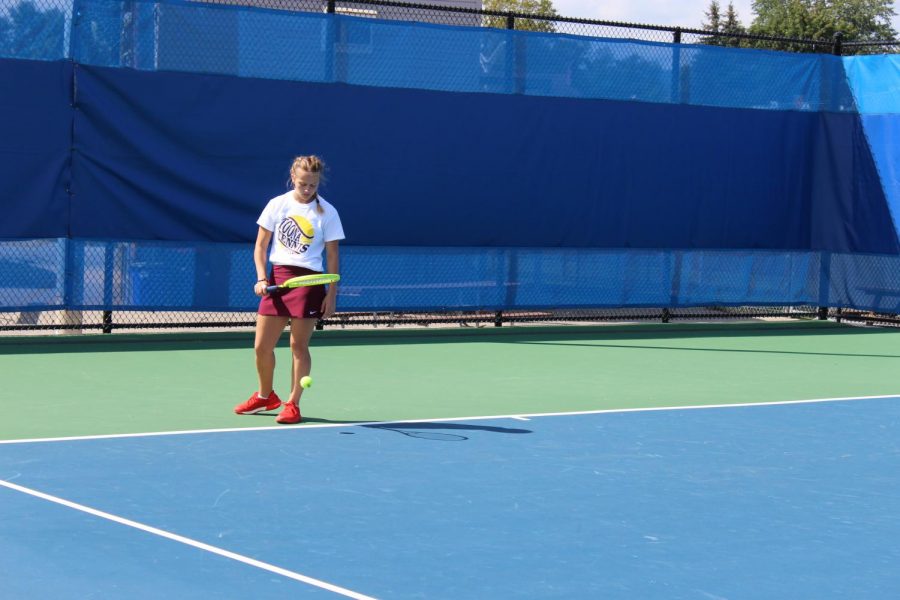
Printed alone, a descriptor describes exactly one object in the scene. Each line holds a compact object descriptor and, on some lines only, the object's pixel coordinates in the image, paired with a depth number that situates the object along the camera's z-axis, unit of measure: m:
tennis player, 8.98
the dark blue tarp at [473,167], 13.34
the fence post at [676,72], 15.81
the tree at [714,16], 96.87
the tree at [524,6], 43.41
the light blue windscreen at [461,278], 13.07
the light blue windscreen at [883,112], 16.31
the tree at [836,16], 77.81
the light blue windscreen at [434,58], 13.25
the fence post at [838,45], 17.00
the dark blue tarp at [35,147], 12.70
